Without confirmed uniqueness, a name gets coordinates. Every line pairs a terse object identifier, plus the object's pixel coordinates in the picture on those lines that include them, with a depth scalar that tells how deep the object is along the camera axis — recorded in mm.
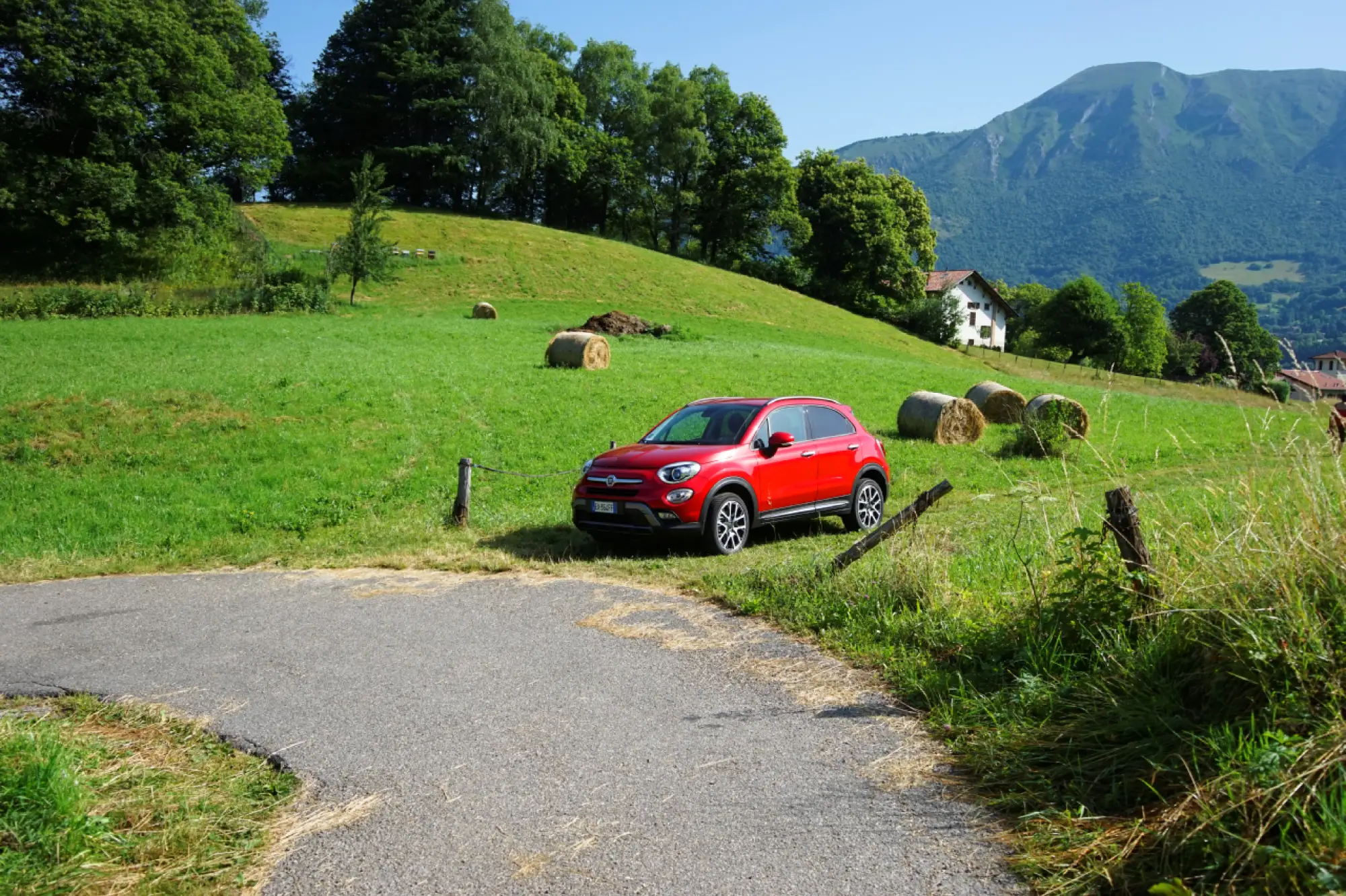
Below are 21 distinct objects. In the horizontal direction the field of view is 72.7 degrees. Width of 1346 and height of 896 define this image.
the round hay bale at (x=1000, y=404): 22781
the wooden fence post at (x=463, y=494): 12227
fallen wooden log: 7414
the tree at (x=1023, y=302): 103750
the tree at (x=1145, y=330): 85875
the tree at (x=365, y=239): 40969
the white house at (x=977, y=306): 85812
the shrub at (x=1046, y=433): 17953
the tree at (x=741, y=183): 74562
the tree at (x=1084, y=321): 85562
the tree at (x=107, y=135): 39688
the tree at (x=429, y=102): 67562
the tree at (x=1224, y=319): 89562
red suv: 10047
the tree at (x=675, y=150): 76188
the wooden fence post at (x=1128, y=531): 5160
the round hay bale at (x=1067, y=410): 18797
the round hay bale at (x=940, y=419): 19422
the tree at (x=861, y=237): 72062
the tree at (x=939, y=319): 67500
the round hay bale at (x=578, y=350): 25812
